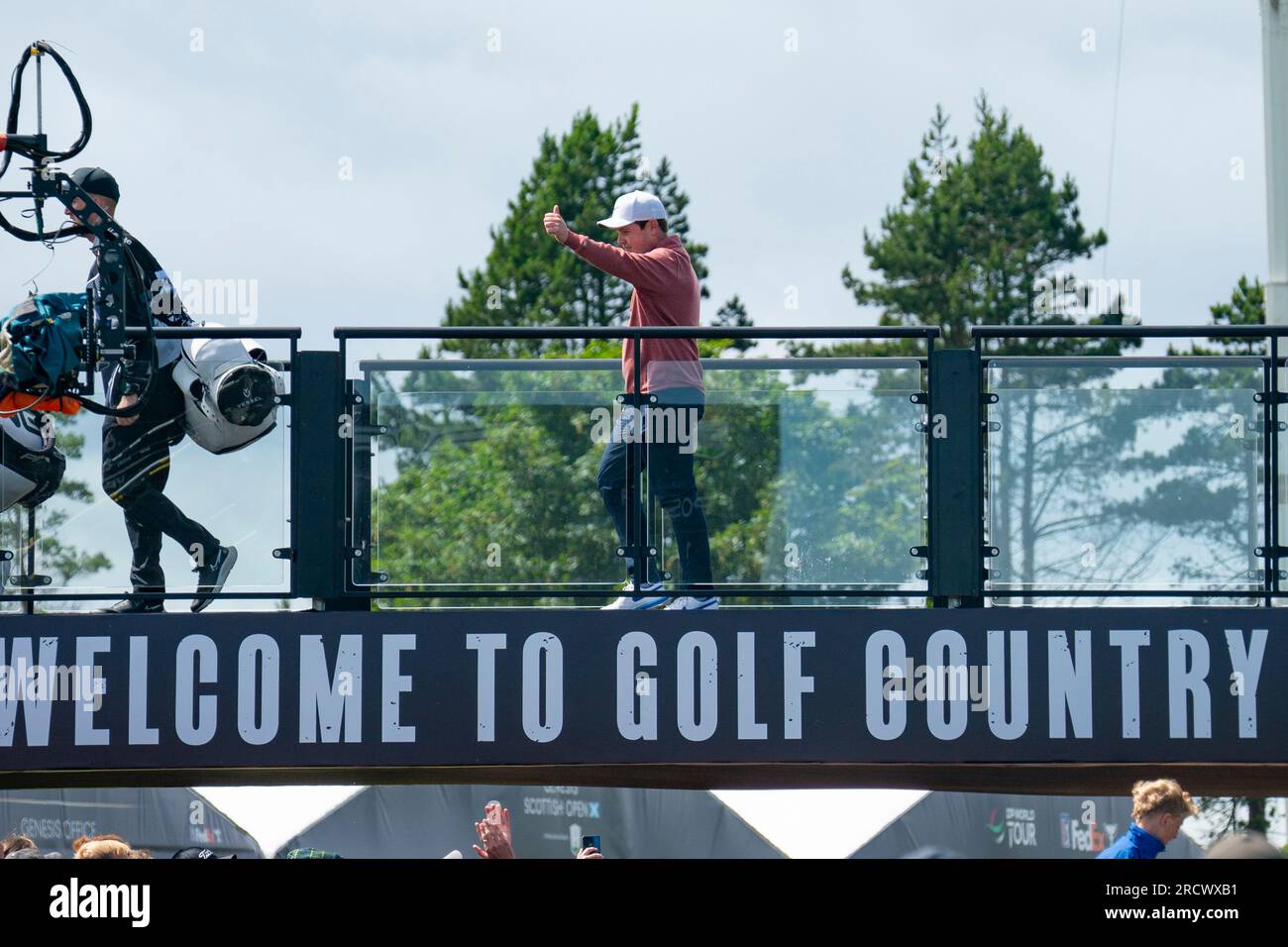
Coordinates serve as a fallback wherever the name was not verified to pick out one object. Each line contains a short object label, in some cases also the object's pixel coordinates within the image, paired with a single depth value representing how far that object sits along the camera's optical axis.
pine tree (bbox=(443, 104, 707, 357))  57.31
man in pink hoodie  8.40
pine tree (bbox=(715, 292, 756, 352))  60.56
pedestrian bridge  8.12
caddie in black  8.29
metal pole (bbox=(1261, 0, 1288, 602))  15.38
